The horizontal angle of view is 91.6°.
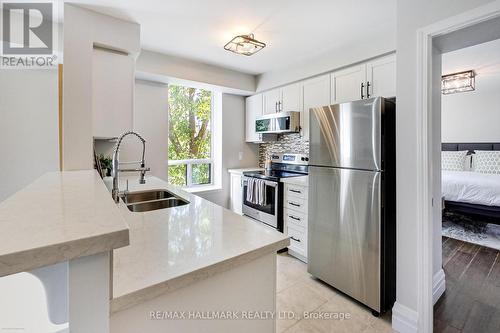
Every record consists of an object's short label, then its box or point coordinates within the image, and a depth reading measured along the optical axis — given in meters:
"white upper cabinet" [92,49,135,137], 2.20
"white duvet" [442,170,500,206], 3.59
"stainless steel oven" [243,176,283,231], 3.01
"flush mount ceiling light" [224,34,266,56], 2.25
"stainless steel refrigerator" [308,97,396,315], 1.88
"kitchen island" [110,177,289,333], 0.68
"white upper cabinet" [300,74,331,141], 2.95
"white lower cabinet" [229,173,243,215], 3.79
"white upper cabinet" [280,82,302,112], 3.29
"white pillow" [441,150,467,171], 4.85
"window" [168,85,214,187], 3.70
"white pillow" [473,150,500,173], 4.38
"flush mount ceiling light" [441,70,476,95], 3.63
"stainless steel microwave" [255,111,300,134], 3.27
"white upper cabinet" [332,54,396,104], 2.37
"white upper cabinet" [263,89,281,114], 3.60
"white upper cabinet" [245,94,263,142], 3.97
